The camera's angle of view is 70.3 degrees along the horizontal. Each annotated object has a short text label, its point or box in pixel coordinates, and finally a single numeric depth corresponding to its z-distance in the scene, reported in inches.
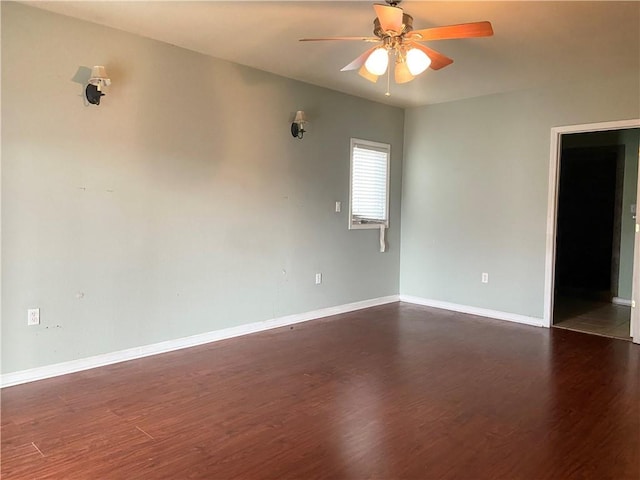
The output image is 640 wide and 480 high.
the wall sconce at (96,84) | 126.3
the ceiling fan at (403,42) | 98.6
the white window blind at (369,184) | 213.3
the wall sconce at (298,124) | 179.6
